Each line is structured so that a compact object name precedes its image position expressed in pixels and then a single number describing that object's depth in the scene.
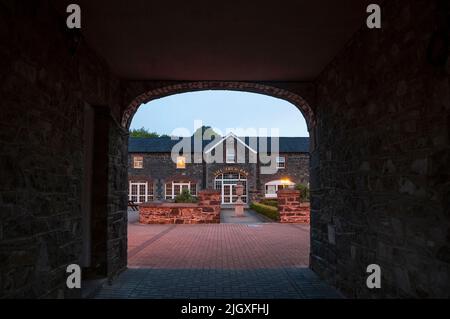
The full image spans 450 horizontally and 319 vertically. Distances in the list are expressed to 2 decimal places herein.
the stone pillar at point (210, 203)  17.27
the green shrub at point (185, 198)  23.23
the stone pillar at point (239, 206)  21.67
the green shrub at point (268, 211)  17.67
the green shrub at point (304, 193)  23.88
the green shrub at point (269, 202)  23.72
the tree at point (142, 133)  53.33
